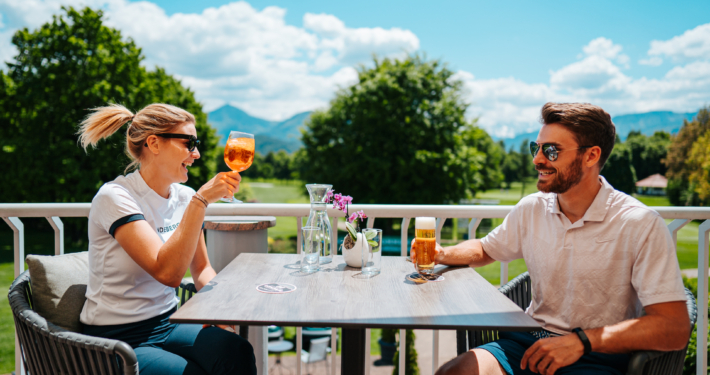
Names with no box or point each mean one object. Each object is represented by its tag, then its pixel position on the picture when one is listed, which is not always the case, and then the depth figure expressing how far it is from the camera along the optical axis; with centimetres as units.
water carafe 183
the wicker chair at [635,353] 135
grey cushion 167
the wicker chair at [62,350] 126
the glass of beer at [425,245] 171
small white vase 193
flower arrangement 187
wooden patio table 126
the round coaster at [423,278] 174
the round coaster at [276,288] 155
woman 161
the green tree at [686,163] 2647
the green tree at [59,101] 1764
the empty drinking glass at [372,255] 181
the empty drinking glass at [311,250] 183
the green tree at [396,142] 1947
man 145
